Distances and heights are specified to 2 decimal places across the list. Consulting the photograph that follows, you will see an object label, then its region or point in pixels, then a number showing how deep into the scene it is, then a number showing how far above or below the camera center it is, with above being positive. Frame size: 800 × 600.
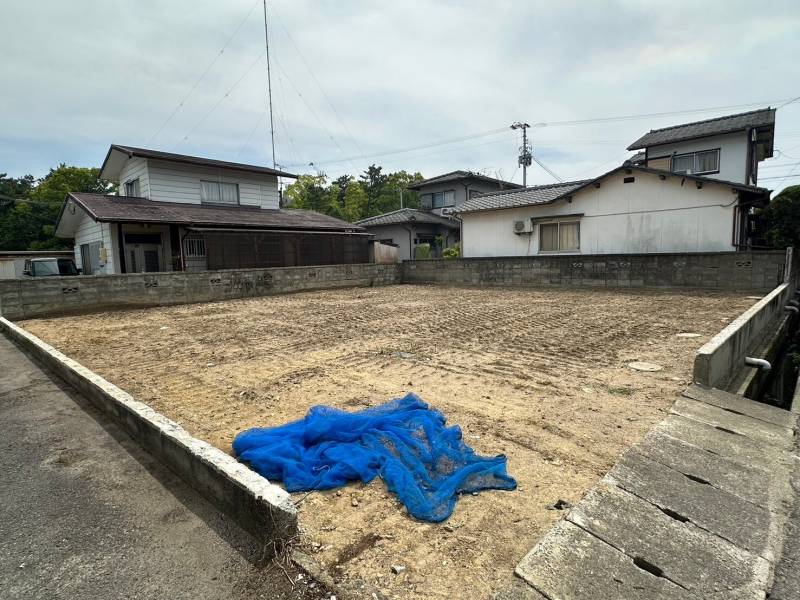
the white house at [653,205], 12.09 +1.78
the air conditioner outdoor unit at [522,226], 15.64 +1.27
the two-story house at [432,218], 23.41 +2.60
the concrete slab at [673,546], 1.72 -1.38
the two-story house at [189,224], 13.35 +1.51
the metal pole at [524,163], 28.35 +6.86
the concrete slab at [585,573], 1.65 -1.36
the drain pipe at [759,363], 4.94 -1.36
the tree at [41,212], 27.95 +4.09
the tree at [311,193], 33.25 +5.85
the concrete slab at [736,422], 3.11 -1.38
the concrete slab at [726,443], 2.76 -1.38
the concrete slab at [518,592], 1.61 -1.34
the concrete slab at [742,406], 3.50 -1.38
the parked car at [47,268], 14.12 +0.06
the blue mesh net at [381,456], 2.32 -1.25
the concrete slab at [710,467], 2.41 -1.38
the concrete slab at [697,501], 2.03 -1.38
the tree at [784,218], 13.65 +1.23
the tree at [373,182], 36.09 +7.44
